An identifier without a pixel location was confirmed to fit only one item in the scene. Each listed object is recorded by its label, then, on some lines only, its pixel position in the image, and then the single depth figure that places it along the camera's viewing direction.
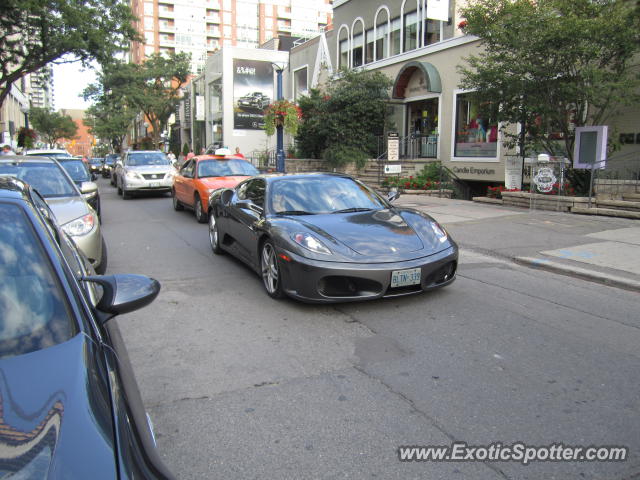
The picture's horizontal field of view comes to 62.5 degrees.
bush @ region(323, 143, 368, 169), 21.59
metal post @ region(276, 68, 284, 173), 20.86
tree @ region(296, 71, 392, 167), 22.02
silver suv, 17.58
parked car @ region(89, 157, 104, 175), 39.29
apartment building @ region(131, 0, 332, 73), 87.50
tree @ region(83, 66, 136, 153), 56.14
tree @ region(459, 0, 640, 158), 11.76
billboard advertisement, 41.12
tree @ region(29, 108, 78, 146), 77.88
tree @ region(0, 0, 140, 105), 21.52
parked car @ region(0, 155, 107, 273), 6.29
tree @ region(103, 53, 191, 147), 52.25
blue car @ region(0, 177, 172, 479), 1.56
